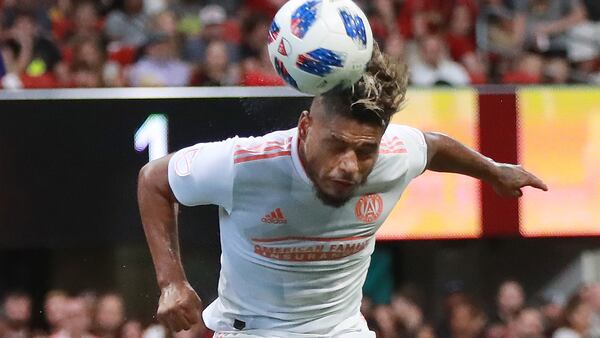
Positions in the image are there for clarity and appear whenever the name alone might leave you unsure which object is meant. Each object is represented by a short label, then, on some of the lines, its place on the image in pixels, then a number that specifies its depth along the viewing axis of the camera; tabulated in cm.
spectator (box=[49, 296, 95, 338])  1656
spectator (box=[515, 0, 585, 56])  2287
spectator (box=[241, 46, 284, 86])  1762
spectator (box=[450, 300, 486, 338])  1906
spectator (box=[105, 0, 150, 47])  1989
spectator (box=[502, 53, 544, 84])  2100
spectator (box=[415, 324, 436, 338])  1870
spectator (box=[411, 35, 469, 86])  2089
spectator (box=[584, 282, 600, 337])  1936
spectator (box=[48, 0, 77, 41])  1980
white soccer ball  810
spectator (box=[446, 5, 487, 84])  2153
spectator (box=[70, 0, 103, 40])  1973
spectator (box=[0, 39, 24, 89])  1858
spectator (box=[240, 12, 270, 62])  1983
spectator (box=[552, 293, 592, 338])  1916
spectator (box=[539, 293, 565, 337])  1930
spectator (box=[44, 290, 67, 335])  1681
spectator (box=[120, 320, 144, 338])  1653
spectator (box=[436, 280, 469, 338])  1916
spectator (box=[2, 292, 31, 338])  1706
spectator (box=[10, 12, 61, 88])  1873
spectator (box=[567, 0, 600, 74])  2292
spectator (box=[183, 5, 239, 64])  1966
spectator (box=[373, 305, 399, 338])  1837
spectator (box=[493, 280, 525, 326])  1933
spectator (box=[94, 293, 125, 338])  1666
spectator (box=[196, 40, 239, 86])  1869
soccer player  810
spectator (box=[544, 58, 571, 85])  2172
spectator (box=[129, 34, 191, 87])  1900
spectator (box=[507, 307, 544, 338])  1914
